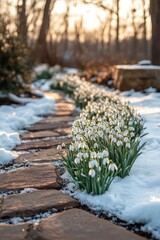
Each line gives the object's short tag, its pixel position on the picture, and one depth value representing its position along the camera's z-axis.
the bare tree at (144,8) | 19.18
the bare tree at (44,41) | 16.33
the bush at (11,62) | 7.79
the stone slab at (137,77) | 9.01
